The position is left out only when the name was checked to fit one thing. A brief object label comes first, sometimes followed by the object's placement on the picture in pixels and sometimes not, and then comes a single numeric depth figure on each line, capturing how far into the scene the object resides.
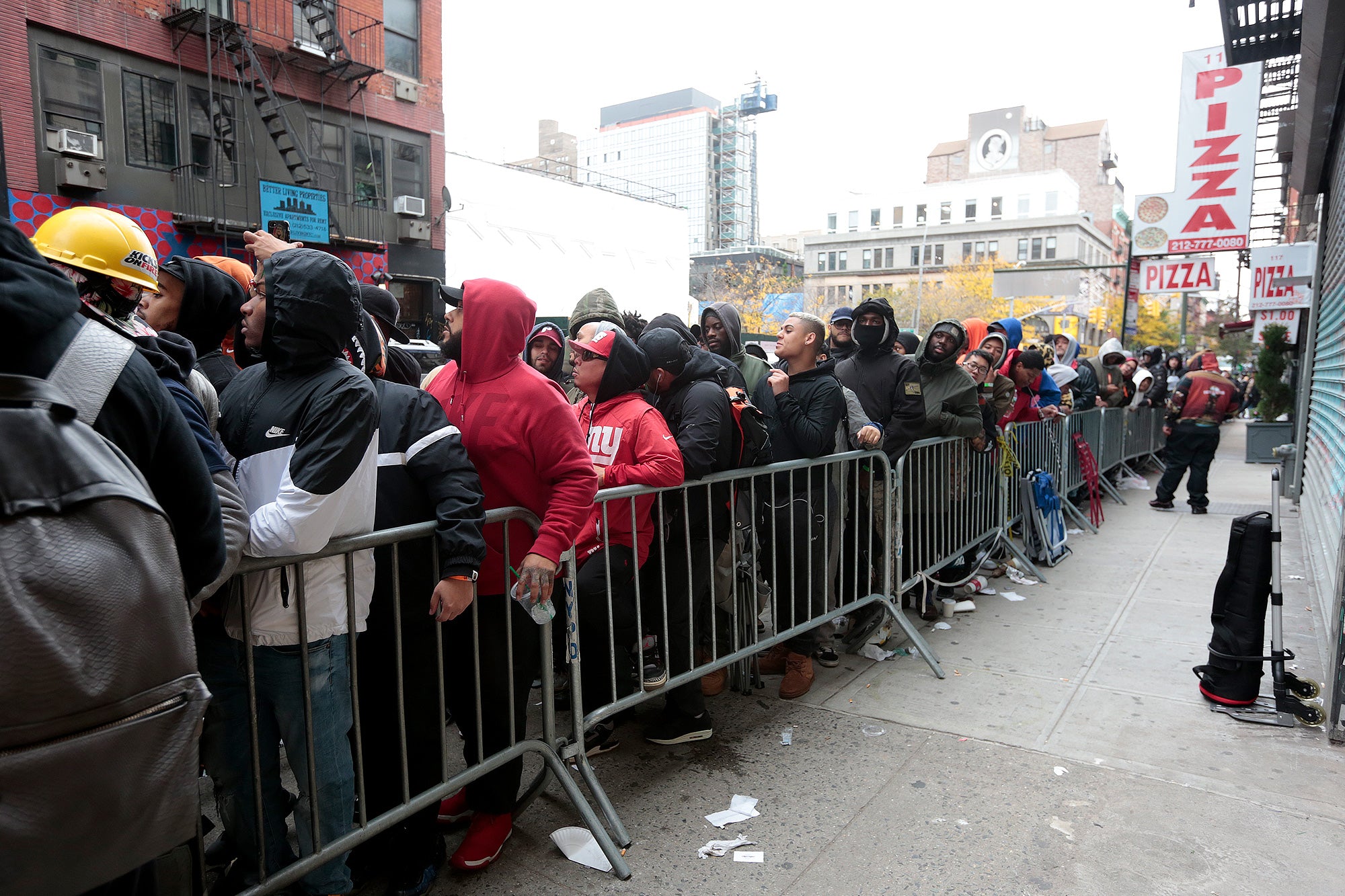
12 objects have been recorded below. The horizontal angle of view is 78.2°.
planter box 15.72
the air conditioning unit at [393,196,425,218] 21.78
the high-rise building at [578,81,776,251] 142.88
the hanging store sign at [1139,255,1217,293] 15.73
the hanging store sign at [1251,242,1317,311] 13.15
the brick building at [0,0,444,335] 15.73
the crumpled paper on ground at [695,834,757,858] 3.23
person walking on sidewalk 10.41
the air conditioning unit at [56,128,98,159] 15.58
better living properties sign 18.59
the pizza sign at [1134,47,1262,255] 13.20
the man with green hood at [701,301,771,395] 5.68
